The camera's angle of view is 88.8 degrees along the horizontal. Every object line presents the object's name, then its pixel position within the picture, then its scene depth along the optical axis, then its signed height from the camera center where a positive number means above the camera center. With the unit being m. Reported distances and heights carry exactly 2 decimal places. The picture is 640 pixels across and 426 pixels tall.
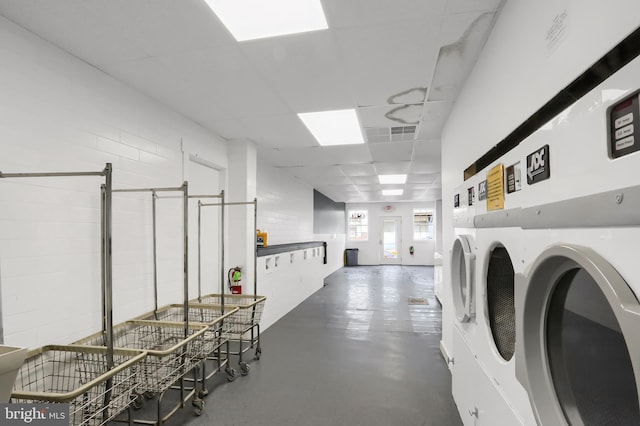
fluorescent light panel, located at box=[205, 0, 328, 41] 1.71 +1.14
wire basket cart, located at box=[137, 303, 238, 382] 2.81 -0.91
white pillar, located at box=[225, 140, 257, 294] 4.05 +0.10
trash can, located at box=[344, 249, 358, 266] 12.34 -1.30
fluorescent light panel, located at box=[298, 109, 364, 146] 3.29 +1.07
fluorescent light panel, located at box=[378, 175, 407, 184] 6.76 +0.92
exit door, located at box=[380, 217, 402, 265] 12.48 -0.77
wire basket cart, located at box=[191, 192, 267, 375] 3.20 -0.94
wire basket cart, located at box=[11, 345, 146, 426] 1.79 -0.88
